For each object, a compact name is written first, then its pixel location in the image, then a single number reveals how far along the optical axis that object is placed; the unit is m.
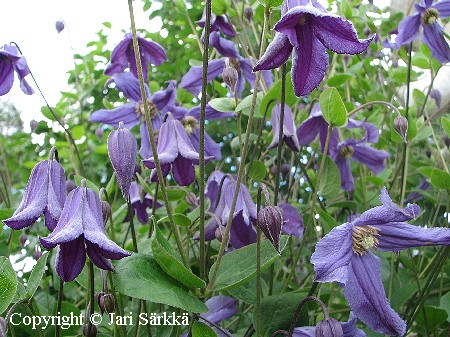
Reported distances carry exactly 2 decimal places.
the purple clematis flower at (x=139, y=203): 0.40
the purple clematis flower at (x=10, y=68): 0.34
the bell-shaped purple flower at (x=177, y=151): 0.30
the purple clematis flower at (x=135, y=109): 0.36
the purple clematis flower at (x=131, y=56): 0.37
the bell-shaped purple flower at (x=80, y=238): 0.21
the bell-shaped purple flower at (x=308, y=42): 0.19
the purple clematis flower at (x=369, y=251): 0.22
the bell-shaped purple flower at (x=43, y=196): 0.24
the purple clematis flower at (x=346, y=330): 0.25
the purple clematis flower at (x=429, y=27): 0.38
